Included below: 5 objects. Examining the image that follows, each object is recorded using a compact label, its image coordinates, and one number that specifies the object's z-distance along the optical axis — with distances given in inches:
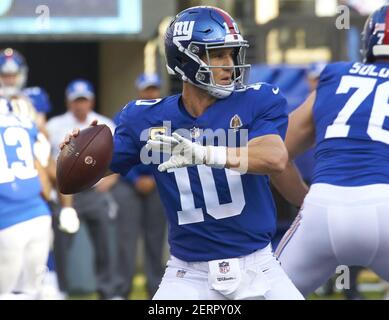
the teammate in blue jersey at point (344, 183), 411.8
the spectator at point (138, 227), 739.4
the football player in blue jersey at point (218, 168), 359.9
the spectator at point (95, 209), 742.5
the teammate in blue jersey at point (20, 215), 515.5
